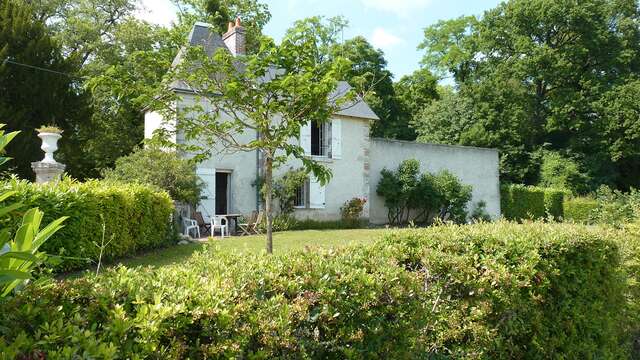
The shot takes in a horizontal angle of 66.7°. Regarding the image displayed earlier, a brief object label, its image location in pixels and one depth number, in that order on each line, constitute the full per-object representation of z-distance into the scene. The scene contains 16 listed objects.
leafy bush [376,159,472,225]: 20.42
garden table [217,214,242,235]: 16.17
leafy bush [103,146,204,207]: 14.13
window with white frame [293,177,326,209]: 18.80
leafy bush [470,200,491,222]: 23.19
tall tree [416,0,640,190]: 28.81
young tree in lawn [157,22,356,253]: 5.63
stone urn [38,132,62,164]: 11.24
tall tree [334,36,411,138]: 32.59
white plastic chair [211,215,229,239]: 15.20
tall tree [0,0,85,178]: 17.55
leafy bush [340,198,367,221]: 19.42
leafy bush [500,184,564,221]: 25.33
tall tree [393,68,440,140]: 33.34
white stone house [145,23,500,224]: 17.62
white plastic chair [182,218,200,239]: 15.07
